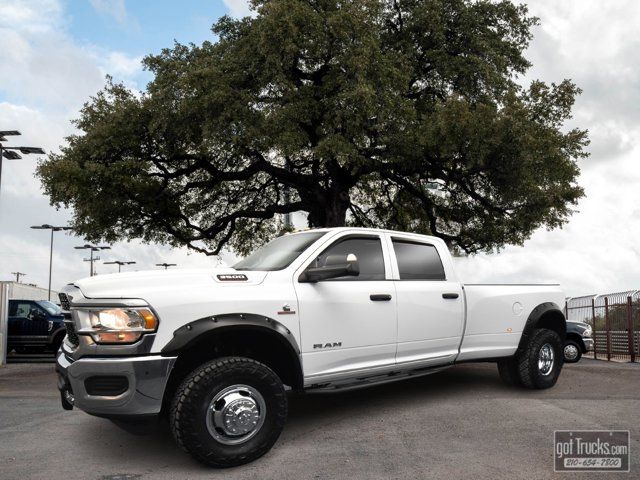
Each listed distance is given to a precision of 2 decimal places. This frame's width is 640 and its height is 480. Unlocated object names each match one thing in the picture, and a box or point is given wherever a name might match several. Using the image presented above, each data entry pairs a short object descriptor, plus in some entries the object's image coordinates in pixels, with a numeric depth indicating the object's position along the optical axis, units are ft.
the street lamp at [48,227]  136.56
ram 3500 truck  15.39
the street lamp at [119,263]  178.19
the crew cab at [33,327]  63.31
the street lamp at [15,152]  70.79
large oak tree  55.67
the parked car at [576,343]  49.60
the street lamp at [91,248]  159.79
